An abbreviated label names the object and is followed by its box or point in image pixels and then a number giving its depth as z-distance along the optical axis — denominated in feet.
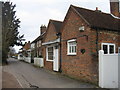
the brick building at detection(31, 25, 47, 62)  94.98
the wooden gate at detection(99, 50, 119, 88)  25.97
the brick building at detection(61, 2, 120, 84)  30.89
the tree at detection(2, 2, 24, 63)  85.51
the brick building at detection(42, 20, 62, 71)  46.62
